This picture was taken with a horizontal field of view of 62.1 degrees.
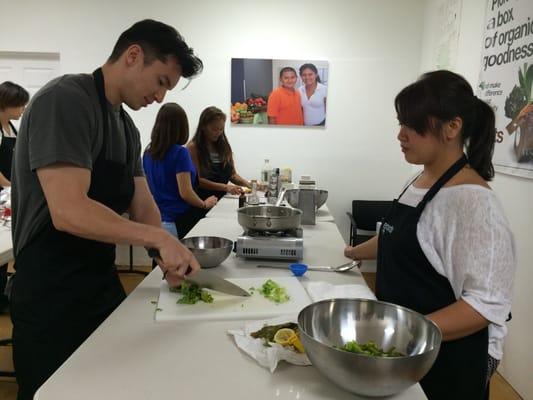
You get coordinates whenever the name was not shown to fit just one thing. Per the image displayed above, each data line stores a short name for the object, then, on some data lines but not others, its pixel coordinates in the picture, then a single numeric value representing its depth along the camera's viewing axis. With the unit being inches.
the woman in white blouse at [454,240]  43.2
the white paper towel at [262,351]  38.6
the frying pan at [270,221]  69.2
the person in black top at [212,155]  140.4
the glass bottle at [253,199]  120.9
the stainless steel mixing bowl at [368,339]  31.8
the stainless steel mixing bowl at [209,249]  63.6
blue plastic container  63.0
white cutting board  48.4
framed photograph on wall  169.2
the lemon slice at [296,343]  39.7
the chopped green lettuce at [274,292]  53.0
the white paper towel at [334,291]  55.2
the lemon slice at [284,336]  40.6
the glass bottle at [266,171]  162.2
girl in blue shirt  113.2
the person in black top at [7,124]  130.6
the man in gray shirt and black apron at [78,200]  44.6
